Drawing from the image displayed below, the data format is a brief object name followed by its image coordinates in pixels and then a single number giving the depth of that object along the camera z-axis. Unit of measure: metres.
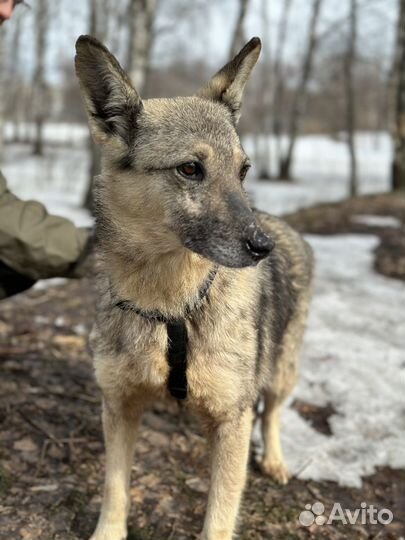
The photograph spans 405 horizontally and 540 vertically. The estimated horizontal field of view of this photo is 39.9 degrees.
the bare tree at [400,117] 14.07
